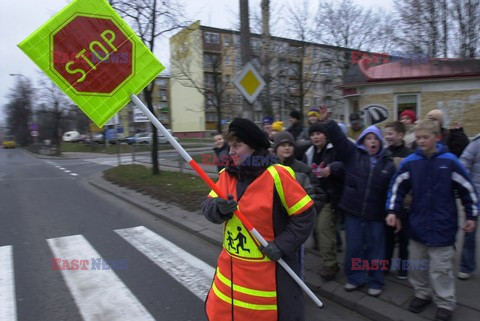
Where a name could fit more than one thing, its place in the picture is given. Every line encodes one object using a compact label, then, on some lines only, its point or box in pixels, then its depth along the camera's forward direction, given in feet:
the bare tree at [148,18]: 37.91
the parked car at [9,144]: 220.64
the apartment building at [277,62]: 47.65
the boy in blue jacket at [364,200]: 11.37
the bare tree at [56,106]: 110.83
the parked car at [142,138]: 135.74
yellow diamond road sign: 19.97
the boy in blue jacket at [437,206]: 9.48
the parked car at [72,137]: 195.42
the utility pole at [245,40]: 21.25
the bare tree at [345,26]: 72.35
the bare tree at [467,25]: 61.82
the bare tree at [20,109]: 176.97
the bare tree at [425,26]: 66.18
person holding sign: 6.66
